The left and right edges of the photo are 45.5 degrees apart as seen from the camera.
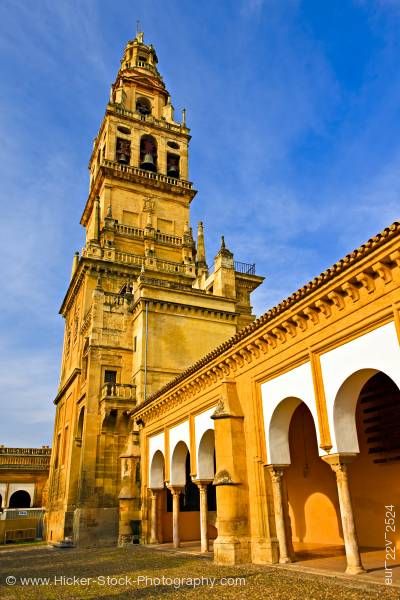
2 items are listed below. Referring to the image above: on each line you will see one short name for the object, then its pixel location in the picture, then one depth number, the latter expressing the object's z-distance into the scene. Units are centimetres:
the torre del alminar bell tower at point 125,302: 2397
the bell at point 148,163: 3766
